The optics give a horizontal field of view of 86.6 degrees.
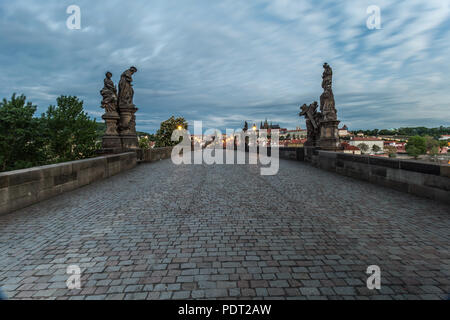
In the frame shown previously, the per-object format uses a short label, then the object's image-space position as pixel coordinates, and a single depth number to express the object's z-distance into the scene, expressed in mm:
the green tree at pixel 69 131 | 23859
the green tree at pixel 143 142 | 49750
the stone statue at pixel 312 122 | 16375
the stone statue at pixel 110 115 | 13336
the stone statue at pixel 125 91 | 14000
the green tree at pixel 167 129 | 54062
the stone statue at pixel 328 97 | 13953
